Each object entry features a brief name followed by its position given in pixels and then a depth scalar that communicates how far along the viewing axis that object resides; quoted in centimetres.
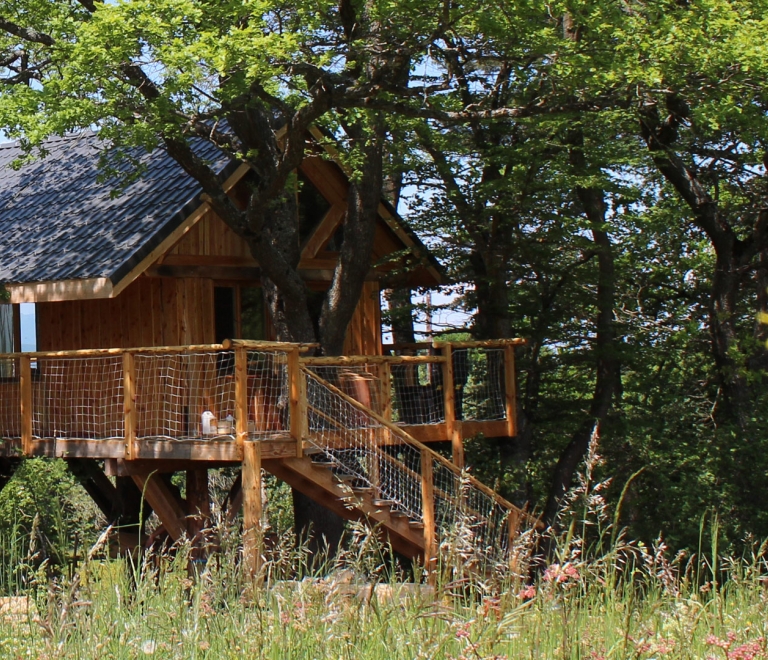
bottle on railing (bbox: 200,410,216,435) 2442
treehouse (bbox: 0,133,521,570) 2367
